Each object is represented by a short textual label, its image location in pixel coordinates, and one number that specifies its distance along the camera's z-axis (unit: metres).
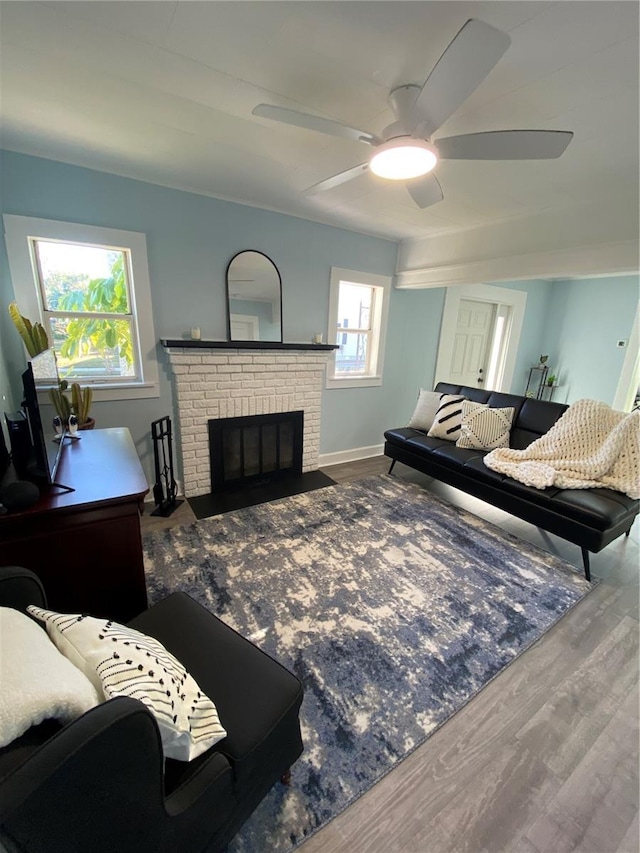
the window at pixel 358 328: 3.67
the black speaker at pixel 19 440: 1.40
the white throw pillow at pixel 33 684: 0.57
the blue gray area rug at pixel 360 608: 1.26
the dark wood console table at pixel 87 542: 1.30
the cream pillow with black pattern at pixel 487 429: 3.17
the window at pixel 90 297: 2.26
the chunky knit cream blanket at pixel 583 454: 2.38
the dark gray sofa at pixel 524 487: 2.18
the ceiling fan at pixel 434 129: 1.05
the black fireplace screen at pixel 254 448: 3.20
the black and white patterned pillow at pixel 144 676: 0.75
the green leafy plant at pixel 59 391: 2.09
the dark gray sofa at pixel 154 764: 0.54
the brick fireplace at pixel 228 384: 2.89
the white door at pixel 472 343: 4.79
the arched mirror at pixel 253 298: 2.96
